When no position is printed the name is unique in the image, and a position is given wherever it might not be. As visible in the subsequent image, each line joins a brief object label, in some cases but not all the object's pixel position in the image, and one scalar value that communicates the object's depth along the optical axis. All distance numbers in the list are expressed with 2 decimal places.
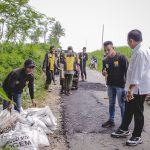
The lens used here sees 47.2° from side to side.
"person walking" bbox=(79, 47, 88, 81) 9.78
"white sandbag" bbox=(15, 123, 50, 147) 3.03
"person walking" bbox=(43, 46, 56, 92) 7.38
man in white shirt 3.01
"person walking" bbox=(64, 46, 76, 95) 6.74
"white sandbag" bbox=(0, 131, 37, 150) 2.81
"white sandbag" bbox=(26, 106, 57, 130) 3.65
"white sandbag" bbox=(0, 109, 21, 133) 3.27
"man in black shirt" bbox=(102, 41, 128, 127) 3.61
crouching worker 3.30
